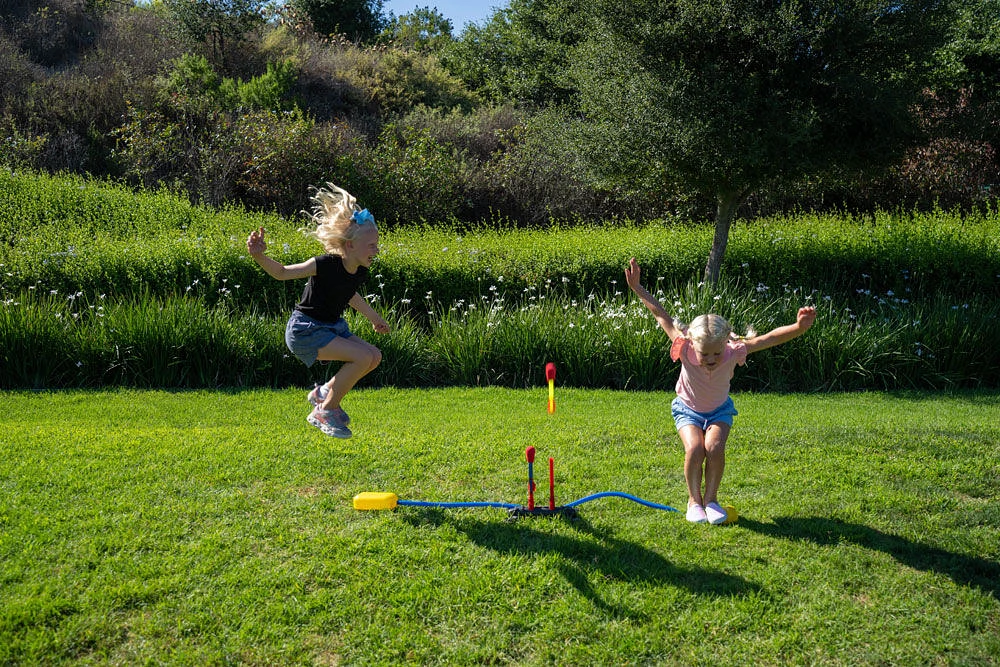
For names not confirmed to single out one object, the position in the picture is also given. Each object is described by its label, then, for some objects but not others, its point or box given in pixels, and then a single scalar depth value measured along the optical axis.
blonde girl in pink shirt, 4.68
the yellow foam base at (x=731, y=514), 4.95
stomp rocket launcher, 4.97
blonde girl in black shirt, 4.87
